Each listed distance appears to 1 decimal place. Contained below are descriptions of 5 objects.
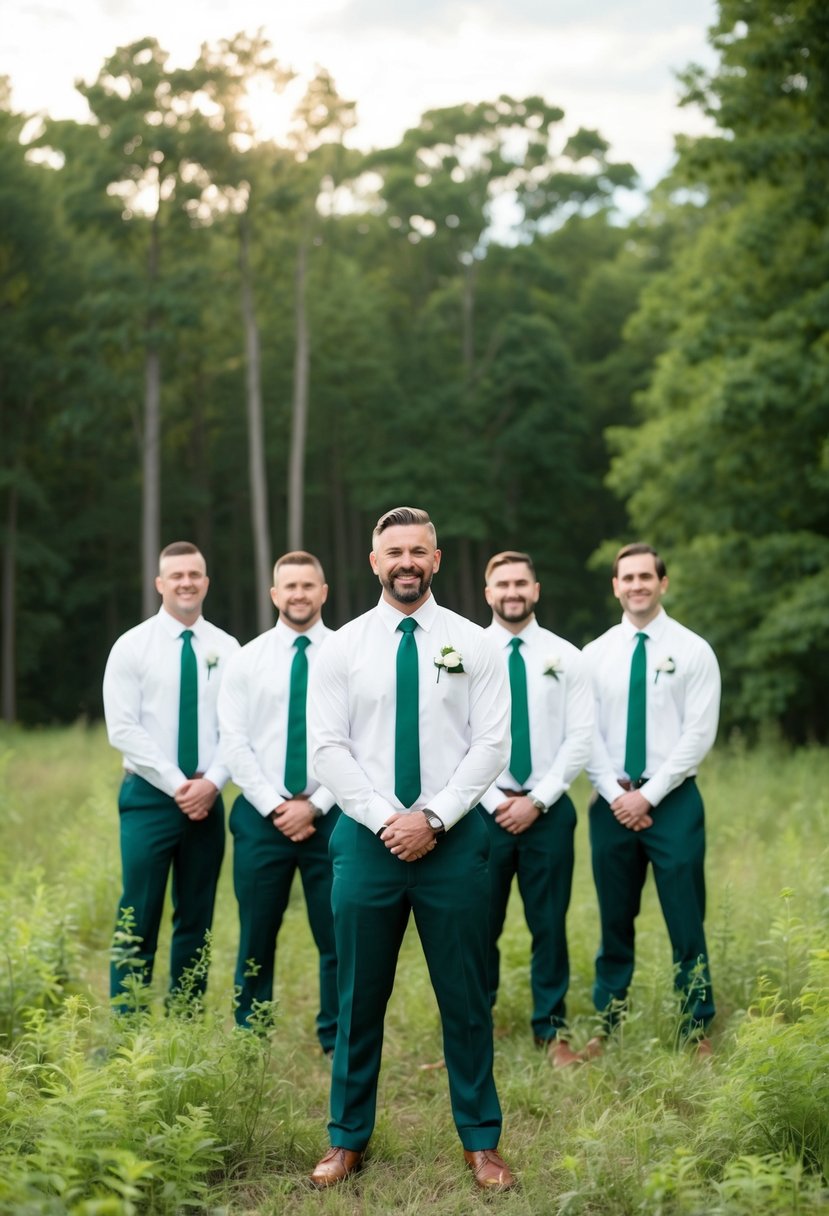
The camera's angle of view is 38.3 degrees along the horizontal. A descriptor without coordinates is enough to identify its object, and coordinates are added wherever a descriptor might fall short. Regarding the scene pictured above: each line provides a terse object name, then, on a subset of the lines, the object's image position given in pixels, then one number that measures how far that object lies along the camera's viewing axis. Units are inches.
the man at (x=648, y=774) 241.3
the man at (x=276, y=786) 235.0
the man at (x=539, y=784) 244.1
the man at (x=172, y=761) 240.2
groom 180.7
